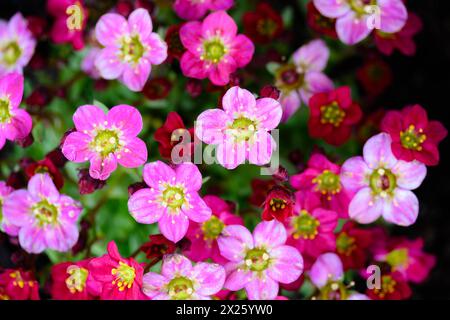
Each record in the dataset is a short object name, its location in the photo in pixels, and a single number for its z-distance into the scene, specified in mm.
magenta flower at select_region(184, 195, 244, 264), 230
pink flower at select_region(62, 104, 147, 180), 221
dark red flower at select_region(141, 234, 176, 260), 222
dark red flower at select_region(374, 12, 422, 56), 243
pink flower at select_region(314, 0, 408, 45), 237
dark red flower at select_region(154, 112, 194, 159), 222
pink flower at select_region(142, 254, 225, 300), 221
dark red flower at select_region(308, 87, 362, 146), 241
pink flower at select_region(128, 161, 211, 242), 219
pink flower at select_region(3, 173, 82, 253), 232
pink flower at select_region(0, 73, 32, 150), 226
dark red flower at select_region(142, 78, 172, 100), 249
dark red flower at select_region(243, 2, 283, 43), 256
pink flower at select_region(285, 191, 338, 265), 234
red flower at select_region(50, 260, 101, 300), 232
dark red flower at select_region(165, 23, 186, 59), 236
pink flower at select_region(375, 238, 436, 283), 256
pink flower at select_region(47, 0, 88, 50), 245
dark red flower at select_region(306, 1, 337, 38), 245
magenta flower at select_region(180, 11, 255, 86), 231
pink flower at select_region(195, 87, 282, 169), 219
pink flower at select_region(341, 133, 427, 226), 231
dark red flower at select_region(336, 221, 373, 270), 244
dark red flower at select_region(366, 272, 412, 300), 243
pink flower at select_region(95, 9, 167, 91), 233
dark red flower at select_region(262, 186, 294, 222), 218
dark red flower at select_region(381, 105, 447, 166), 229
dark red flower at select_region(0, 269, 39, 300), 237
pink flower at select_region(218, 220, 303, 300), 226
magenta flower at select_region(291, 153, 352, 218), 234
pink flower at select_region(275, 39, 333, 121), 247
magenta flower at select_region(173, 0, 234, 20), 235
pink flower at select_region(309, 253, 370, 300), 235
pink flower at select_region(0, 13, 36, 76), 250
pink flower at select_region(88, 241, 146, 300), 220
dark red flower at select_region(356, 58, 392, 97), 270
